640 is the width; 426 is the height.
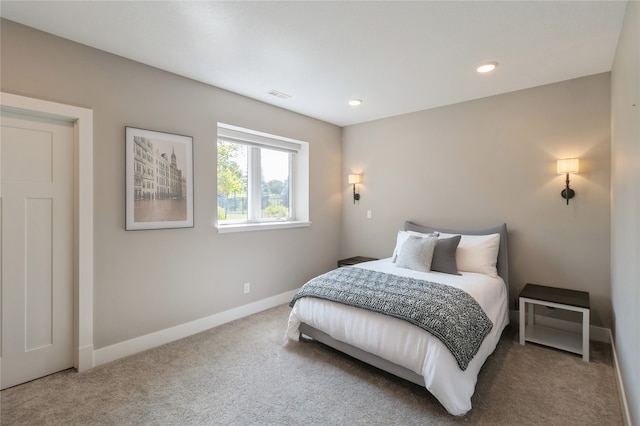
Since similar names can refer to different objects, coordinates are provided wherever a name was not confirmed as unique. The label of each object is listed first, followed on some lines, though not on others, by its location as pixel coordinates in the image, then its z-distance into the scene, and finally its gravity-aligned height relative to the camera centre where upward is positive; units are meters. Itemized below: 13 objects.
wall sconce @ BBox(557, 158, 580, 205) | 2.87 +0.40
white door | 2.13 -0.26
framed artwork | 2.61 +0.28
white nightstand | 2.53 -0.98
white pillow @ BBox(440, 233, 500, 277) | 3.09 -0.45
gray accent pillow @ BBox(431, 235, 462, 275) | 3.05 -0.46
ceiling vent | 3.31 +1.30
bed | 1.91 -0.77
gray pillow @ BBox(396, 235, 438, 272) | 3.09 -0.44
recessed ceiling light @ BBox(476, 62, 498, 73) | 2.66 +1.27
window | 3.49 +0.39
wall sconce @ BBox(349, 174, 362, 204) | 4.50 +0.45
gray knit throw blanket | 1.96 -0.67
